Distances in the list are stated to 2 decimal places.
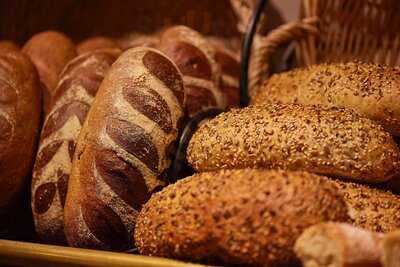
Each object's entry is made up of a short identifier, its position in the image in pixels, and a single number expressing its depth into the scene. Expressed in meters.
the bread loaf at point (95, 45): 1.69
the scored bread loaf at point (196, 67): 1.40
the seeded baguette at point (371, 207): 0.93
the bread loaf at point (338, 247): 0.69
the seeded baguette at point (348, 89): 1.11
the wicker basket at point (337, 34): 1.52
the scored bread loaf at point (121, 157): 1.13
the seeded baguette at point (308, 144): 0.98
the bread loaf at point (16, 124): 1.31
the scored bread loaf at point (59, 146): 1.27
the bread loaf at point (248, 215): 0.78
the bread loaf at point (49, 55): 1.54
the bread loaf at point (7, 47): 1.50
